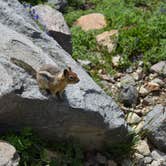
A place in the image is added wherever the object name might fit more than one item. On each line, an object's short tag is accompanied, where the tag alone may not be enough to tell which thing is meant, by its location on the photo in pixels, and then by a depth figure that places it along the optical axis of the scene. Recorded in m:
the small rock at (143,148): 9.97
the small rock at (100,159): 9.47
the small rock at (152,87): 12.00
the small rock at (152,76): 12.44
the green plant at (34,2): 14.78
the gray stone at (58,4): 14.92
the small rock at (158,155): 9.92
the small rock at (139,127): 10.30
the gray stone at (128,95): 11.25
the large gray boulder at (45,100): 8.05
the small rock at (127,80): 11.80
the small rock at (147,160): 9.85
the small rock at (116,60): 12.70
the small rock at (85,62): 12.43
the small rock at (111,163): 9.44
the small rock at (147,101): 11.57
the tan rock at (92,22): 14.18
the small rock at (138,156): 9.80
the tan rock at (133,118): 10.76
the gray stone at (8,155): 7.50
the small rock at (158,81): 12.19
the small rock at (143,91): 11.78
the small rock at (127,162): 9.56
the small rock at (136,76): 12.37
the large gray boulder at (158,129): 9.90
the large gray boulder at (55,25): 12.18
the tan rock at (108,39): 13.14
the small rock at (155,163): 9.80
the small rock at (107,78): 12.24
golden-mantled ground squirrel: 8.02
